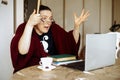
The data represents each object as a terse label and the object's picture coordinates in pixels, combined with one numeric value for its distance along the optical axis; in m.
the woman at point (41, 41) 1.55
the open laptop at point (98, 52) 1.28
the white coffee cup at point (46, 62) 1.34
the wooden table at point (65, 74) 1.18
